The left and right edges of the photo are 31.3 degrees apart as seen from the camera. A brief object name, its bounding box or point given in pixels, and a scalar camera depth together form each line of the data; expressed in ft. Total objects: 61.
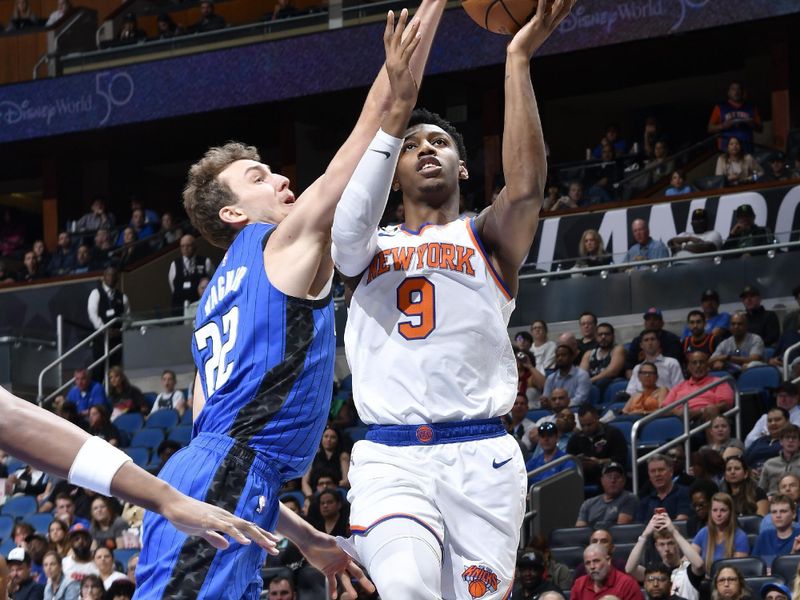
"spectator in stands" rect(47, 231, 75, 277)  72.25
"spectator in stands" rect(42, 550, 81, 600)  42.09
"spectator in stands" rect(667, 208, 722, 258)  51.01
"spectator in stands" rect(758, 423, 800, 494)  35.50
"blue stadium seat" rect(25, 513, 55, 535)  49.24
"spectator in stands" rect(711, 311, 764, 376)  44.21
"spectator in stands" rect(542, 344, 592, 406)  45.98
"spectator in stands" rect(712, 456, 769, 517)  35.09
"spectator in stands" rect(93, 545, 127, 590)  40.42
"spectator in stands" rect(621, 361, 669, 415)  43.47
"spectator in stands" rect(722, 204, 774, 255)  49.96
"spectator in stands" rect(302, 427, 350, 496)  43.16
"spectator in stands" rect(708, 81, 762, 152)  61.16
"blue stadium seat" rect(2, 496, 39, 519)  51.72
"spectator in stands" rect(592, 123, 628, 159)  65.87
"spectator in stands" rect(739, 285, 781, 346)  45.78
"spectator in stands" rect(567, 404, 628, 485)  40.50
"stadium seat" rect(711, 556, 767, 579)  31.19
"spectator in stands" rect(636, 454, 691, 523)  36.78
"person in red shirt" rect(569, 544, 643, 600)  31.83
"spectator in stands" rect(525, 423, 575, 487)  40.63
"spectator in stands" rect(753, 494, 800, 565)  32.24
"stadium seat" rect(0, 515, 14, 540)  50.55
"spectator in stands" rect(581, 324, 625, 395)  46.60
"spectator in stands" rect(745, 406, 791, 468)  37.47
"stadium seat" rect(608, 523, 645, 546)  35.32
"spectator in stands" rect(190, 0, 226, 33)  74.38
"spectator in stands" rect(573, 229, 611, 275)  52.60
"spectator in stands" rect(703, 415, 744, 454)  37.99
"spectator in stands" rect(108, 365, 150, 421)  56.70
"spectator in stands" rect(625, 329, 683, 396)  44.52
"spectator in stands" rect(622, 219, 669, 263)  52.29
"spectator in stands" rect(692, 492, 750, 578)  32.71
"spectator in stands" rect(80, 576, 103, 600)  37.81
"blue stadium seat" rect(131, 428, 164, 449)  52.08
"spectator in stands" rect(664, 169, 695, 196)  57.55
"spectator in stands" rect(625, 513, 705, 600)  31.99
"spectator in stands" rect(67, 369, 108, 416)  57.72
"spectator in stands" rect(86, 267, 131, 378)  61.98
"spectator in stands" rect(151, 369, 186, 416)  54.67
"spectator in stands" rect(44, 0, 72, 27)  81.41
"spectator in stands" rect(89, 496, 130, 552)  44.73
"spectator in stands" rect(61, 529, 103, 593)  41.45
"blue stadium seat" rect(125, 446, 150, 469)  50.24
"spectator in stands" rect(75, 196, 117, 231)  77.46
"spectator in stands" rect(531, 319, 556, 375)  48.62
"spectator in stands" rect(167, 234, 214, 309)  61.87
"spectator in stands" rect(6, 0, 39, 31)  83.56
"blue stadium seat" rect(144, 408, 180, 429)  53.42
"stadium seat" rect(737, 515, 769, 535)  33.71
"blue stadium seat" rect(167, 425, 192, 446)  50.65
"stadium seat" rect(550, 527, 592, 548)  36.58
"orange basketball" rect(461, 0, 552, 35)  18.47
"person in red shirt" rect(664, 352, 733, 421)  40.81
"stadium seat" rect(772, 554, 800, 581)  30.81
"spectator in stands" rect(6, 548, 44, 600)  41.83
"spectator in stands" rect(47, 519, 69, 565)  44.62
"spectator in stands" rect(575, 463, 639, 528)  37.37
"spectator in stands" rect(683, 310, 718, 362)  45.60
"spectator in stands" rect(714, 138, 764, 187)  56.54
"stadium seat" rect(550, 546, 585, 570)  35.42
